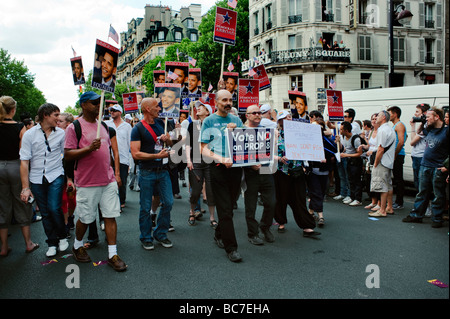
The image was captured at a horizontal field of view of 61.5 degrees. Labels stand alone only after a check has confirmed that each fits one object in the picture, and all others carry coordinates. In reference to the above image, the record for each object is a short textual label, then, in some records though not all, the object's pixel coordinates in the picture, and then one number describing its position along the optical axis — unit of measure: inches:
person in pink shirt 179.0
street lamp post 434.0
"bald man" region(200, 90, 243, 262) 193.3
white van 351.9
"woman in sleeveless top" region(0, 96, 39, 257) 201.6
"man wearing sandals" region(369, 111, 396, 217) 286.2
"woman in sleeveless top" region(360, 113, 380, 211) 313.1
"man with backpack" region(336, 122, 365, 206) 338.0
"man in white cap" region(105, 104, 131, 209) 306.7
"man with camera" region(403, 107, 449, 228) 249.4
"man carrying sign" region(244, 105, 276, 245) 218.4
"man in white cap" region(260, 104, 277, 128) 248.4
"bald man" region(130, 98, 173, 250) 204.3
